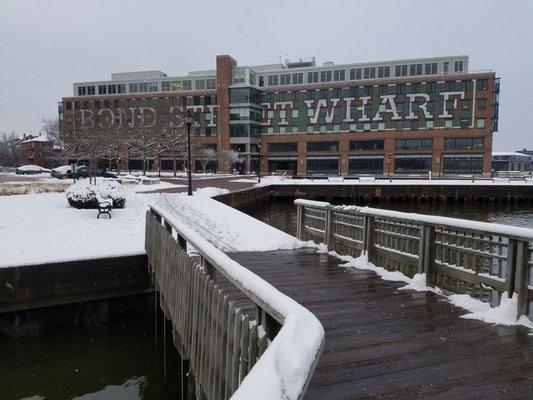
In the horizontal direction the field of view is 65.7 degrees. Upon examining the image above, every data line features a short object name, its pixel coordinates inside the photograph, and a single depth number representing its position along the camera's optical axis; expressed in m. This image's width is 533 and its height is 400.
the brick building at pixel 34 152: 109.38
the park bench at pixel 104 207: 16.78
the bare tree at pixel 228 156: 71.06
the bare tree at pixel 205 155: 71.09
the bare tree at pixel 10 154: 102.12
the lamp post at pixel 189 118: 23.91
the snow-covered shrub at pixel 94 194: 18.44
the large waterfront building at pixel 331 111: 73.39
